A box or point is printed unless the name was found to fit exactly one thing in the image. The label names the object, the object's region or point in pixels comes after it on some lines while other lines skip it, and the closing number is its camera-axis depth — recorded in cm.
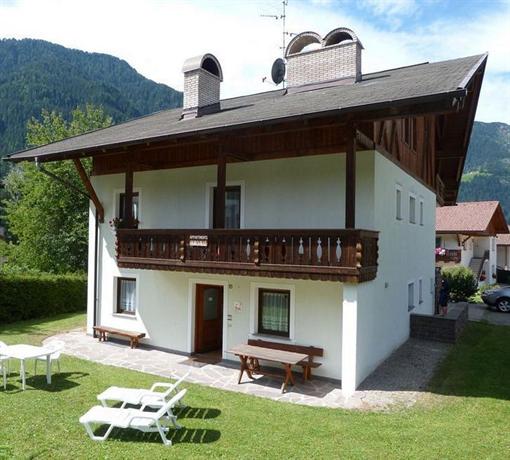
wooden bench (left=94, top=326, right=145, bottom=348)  1323
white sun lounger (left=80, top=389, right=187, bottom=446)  655
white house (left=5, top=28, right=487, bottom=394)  924
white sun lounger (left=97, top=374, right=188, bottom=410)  730
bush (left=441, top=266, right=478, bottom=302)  2462
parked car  2202
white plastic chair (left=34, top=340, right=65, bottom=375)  976
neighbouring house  3028
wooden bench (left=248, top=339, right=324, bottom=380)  1005
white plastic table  911
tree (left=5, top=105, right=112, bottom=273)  2631
